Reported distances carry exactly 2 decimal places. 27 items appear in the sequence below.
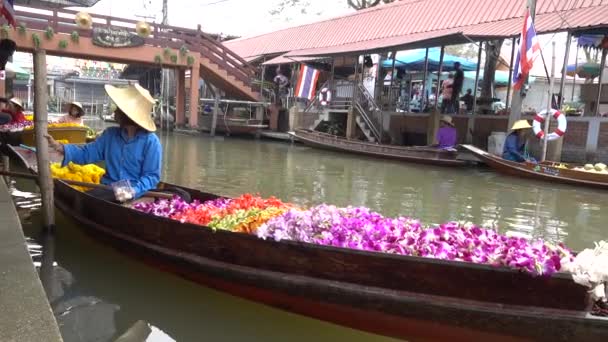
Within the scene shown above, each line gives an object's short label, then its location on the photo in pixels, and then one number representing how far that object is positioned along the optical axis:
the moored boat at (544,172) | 10.60
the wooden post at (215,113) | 23.27
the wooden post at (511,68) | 15.22
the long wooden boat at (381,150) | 13.94
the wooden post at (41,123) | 5.40
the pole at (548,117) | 11.95
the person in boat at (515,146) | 12.16
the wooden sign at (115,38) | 20.00
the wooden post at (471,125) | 15.93
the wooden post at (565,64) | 12.54
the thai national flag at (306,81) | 19.36
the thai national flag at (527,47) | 11.51
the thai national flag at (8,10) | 10.20
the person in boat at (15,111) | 12.06
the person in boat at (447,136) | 14.03
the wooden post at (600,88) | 13.37
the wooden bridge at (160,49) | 18.94
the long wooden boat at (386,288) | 2.96
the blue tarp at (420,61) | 20.83
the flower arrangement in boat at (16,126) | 11.09
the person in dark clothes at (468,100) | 18.18
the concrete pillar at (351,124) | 18.48
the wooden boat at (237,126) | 22.83
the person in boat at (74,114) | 11.11
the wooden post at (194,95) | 22.03
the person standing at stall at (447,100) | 17.69
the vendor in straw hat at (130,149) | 4.88
